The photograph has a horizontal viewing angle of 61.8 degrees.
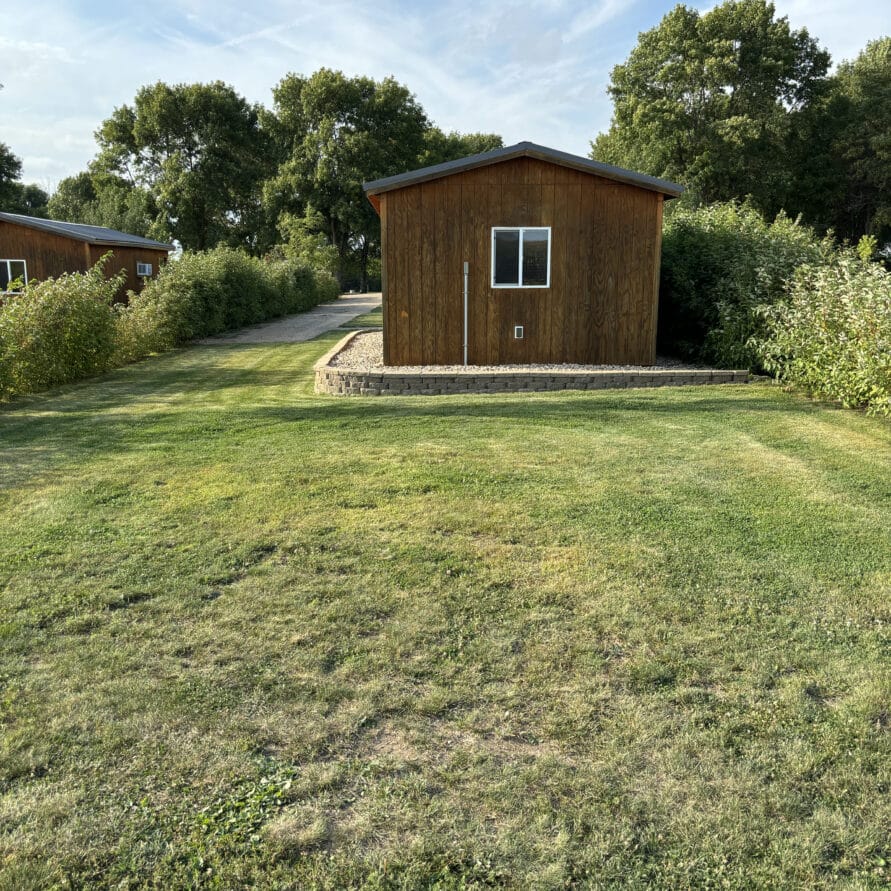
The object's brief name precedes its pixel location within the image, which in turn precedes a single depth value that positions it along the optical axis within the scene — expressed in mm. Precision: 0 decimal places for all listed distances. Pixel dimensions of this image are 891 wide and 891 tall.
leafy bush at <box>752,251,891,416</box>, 6980
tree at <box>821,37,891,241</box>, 33719
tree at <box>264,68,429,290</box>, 41938
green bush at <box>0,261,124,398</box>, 9562
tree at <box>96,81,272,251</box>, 43031
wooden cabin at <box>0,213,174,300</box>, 19984
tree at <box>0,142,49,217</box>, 40800
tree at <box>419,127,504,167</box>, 46812
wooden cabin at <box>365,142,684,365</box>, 10547
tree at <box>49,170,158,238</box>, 36375
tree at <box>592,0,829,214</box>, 32531
